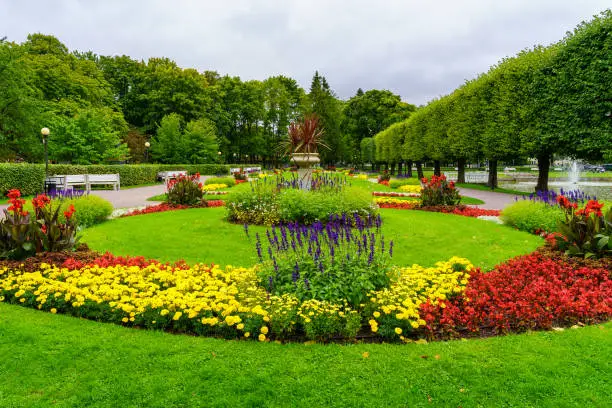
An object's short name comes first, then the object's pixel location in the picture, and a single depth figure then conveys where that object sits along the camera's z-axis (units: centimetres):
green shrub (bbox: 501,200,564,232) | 845
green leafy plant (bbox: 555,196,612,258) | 564
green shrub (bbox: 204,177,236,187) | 2361
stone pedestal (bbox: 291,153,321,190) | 1342
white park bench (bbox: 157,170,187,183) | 2893
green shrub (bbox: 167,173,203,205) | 1327
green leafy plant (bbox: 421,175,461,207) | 1265
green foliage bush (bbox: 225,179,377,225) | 919
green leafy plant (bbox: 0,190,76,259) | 570
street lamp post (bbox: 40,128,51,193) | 1737
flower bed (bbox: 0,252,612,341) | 365
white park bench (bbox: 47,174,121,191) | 1834
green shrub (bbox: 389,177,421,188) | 2128
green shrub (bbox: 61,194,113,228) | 949
